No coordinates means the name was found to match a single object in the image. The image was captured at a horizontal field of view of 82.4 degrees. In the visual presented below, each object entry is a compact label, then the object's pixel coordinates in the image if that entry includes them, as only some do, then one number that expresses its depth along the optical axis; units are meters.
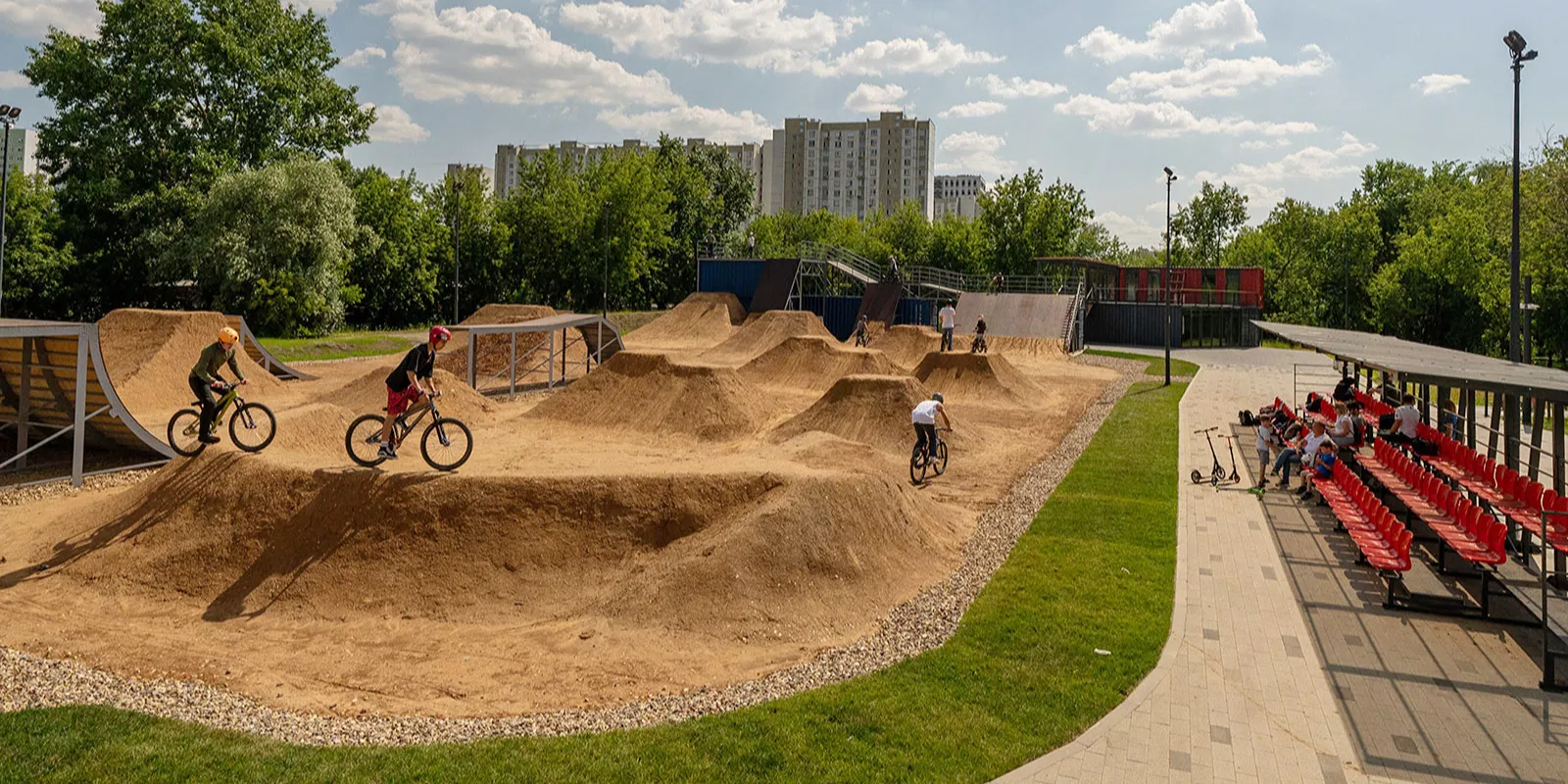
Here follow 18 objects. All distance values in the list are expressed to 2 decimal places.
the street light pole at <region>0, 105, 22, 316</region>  30.16
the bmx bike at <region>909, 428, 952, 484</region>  19.34
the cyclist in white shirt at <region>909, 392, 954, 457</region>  18.84
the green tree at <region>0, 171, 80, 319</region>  46.34
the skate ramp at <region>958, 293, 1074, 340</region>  51.66
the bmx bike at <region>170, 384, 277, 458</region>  15.49
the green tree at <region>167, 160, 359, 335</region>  46.62
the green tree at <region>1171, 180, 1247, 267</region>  88.75
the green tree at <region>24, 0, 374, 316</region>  48.69
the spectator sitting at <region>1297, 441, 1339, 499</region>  16.80
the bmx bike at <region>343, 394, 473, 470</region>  13.80
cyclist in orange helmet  14.80
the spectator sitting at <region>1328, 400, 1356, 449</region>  17.77
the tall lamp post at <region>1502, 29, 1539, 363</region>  20.94
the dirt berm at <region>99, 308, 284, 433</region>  26.92
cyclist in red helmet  13.35
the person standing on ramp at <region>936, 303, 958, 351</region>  41.22
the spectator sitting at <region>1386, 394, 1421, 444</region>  16.77
